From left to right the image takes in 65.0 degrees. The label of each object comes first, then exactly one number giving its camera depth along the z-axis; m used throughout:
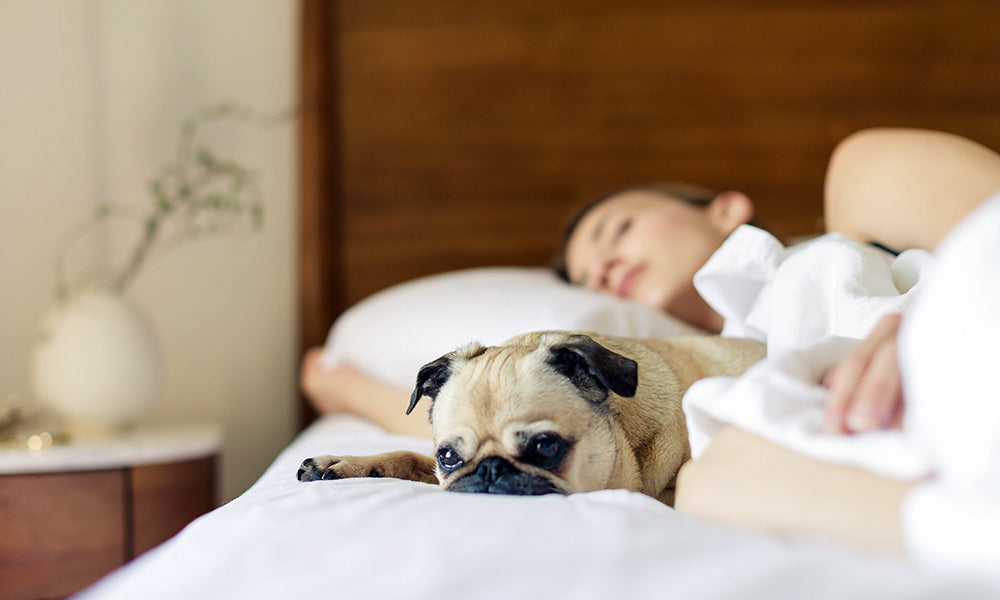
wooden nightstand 1.67
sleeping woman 0.66
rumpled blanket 0.67
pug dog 0.96
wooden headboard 2.37
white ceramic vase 1.92
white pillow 1.52
